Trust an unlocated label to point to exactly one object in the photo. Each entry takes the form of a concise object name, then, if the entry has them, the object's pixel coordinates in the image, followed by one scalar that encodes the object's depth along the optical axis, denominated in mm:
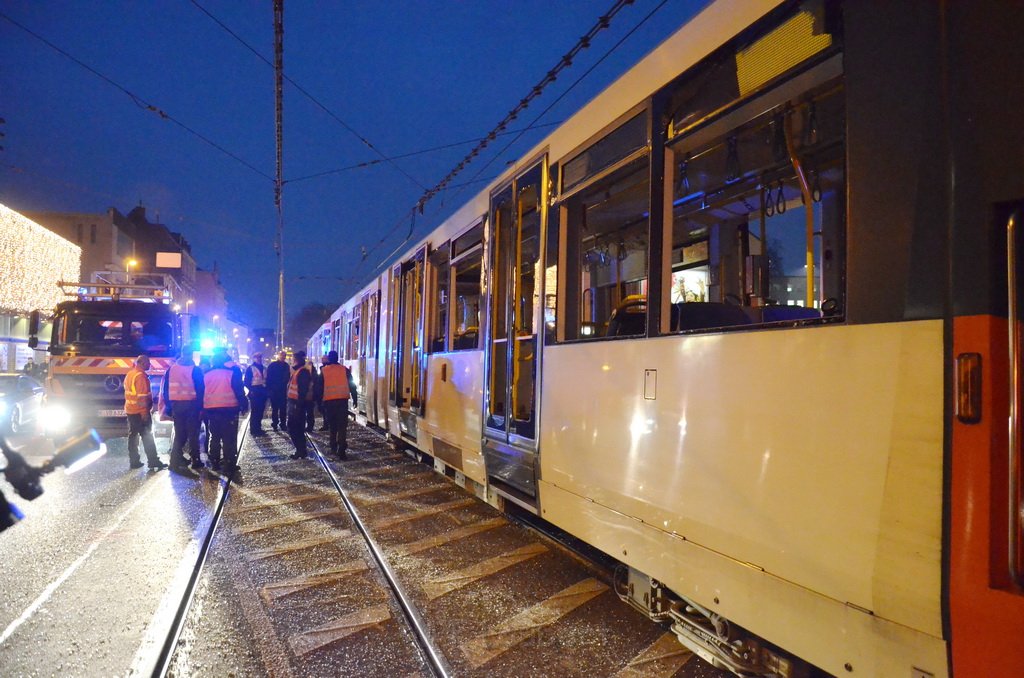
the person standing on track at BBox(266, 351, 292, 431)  14469
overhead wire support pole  10232
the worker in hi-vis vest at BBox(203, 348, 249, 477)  9125
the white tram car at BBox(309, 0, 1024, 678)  1845
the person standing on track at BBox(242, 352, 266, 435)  14523
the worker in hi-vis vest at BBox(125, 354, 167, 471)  9023
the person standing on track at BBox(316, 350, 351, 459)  10398
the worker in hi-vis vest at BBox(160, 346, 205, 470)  9094
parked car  12320
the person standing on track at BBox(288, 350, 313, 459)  10451
